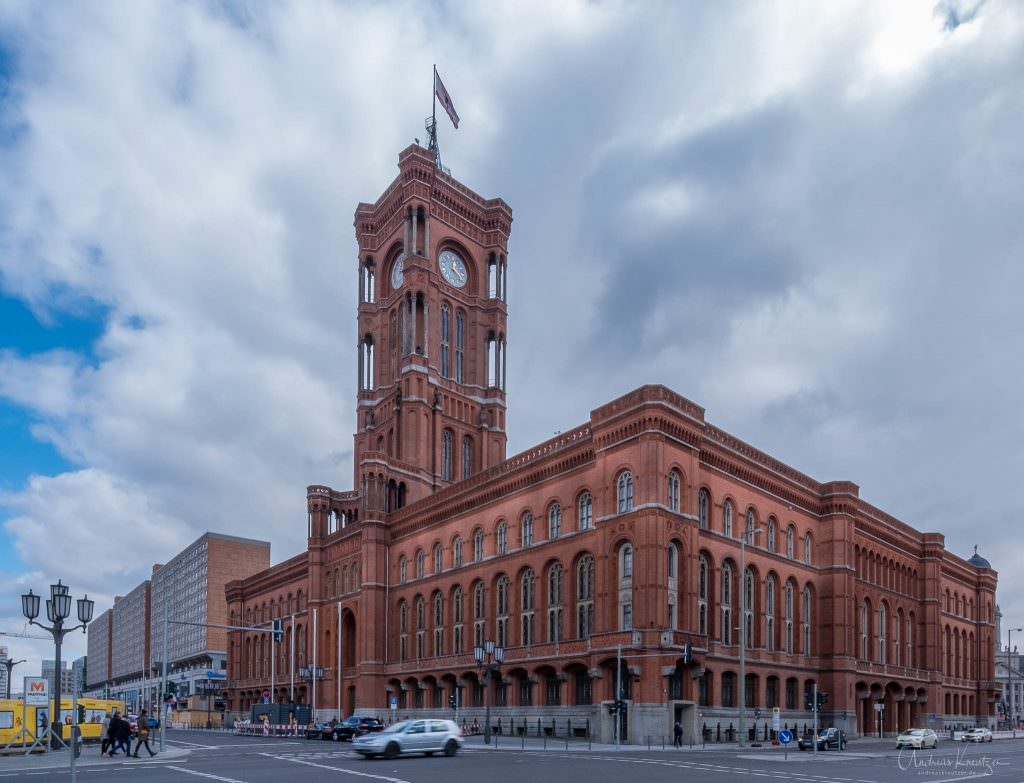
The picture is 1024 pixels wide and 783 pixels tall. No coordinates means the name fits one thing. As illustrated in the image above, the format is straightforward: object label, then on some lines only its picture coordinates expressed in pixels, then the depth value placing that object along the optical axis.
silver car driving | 38.00
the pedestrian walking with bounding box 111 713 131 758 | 40.16
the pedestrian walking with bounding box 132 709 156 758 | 41.91
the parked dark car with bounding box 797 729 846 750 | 48.84
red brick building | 53.06
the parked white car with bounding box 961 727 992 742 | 65.88
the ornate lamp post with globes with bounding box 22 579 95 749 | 33.62
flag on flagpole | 87.12
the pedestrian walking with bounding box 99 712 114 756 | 41.66
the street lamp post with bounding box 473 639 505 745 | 49.97
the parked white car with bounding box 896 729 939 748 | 52.19
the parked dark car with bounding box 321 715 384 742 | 58.72
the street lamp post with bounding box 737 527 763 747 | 45.88
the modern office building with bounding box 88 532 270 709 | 149.25
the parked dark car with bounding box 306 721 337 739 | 60.41
